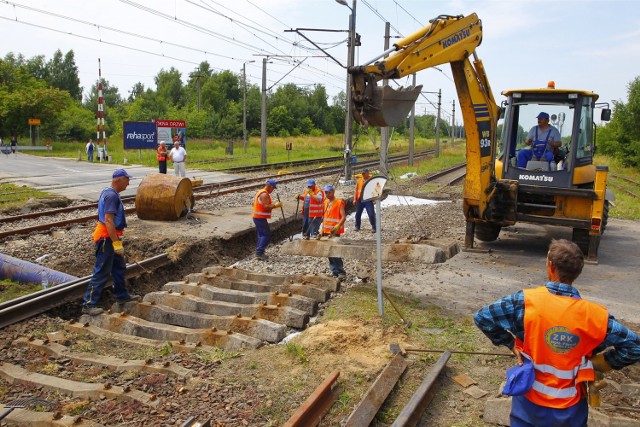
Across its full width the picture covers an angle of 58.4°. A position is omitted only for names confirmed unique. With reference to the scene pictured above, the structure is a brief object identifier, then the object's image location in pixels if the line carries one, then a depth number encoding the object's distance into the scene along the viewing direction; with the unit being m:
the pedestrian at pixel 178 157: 19.02
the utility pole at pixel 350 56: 21.89
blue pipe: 8.51
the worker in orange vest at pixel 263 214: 10.84
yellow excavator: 10.19
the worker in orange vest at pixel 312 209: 11.91
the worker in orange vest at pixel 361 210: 13.31
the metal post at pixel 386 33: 23.16
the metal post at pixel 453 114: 65.82
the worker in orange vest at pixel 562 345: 2.98
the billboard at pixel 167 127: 31.06
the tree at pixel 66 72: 76.88
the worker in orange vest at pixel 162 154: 20.34
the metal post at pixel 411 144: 29.88
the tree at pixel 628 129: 34.73
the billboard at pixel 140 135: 31.70
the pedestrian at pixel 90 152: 32.50
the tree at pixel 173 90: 83.69
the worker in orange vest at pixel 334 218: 9.77
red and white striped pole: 30.86
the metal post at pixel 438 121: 43.70
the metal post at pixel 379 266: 6.96
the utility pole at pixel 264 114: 30.67
